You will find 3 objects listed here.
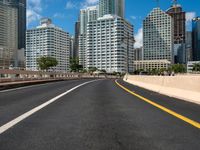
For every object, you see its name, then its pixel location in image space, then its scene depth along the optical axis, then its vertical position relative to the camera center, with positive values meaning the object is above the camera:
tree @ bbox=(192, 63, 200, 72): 110.69 +2.87
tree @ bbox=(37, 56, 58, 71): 79.62 +4.15
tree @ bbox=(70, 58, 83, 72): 89.65 +3.72
